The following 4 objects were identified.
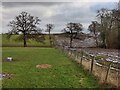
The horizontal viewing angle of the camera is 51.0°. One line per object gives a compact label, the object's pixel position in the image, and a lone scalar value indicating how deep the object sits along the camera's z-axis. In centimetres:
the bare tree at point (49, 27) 5305
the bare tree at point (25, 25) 3720
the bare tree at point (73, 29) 4684
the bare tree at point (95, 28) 3851
